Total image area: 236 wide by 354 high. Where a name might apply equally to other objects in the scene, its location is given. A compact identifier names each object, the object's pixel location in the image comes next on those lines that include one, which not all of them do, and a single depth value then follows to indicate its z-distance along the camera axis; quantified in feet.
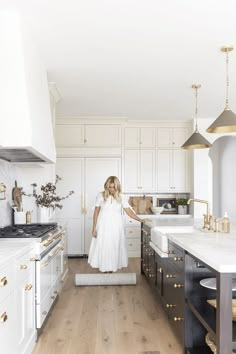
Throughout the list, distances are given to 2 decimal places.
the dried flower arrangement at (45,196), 14.58
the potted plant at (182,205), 21.94
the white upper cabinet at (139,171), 21.84
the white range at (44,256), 9.40
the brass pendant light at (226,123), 10.11
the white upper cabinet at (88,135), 21.34
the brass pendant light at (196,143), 13.39
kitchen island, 5.93
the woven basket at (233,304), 6.83
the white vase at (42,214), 14.69
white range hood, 8.71
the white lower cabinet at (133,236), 21.47
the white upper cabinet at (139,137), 21.89
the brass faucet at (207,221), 10.96
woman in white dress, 15.30
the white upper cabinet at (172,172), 21.98
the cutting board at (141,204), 22.57
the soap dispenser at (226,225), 10.34
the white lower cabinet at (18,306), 6.58
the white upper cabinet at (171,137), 22.09
